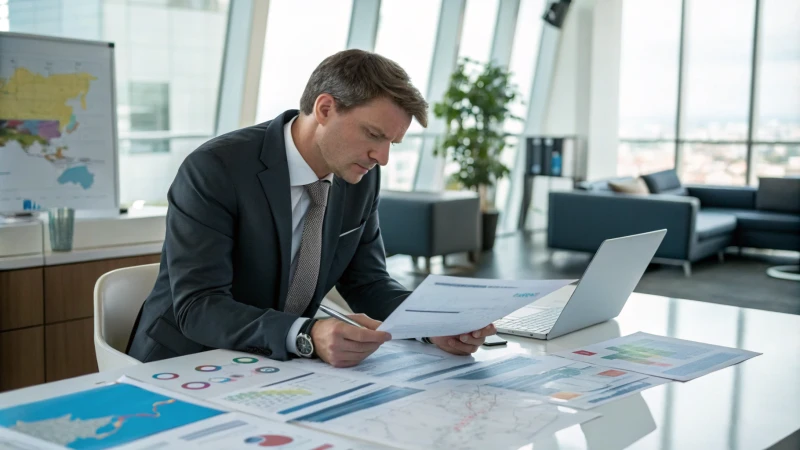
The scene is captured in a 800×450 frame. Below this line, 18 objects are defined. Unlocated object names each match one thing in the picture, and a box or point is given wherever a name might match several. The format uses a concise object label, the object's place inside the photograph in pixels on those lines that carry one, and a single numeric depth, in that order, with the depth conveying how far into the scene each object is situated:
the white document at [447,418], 1.19
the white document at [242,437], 1.14
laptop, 1.84
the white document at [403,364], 1.56
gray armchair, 7.43
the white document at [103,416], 1.18
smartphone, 1.83
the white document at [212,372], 1.43
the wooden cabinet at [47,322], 3.50
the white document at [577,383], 1.42
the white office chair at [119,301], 2.07
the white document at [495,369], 1.53
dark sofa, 7.73
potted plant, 8.77
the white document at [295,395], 1.31
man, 1.73
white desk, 1.23
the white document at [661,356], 1.64
